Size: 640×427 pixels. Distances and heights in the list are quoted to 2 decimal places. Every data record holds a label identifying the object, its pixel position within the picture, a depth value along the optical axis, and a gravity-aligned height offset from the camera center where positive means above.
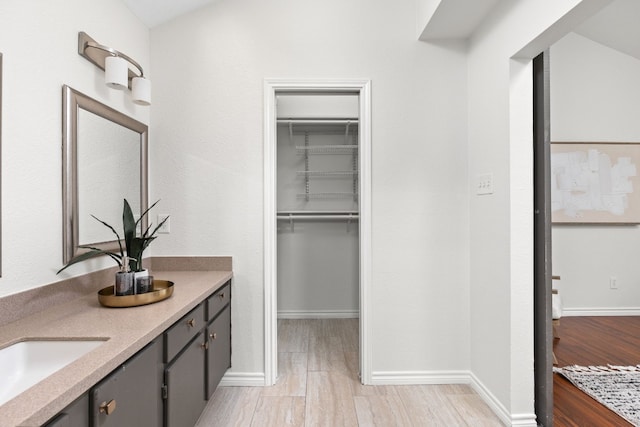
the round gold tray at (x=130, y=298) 1.49 -0.35
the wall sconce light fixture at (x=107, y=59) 1.69 +0.75
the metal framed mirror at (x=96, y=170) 1.62 +0.24
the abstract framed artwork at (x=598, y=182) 3.75 +0.34
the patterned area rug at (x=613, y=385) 2.06 -1.08
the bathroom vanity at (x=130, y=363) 0.82 -0.44
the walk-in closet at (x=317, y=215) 3.75 +0.00
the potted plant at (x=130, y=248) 1.61 -0.15
